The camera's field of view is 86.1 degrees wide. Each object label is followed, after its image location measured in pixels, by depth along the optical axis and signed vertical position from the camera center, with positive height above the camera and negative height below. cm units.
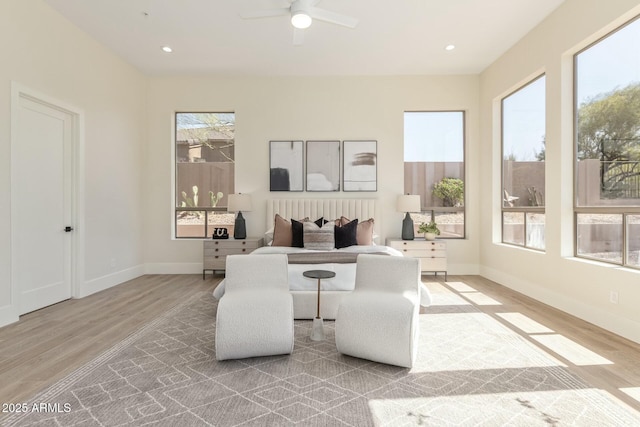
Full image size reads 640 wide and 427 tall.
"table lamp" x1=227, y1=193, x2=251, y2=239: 583 +5
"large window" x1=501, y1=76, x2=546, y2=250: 469 +67
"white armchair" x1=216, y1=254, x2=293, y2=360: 259 -87
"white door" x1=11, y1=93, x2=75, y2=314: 380 +10
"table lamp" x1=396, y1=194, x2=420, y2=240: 577 +5
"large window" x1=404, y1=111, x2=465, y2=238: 634 +83
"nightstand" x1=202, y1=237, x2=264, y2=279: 574 -64
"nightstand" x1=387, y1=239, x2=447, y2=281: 576 -68
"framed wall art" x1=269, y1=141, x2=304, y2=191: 625 +84
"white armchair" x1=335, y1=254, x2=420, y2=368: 250 -78
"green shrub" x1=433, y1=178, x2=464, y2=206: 632 +37
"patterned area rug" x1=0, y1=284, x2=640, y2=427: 196 -118
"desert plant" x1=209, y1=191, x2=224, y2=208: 641 +26
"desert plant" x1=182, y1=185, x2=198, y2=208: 642 +22
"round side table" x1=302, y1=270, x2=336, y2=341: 310 -102
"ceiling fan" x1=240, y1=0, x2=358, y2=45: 342 +201
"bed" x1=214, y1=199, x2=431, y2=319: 370 -57
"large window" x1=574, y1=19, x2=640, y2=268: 330 +65
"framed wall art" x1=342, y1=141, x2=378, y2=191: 623 +82
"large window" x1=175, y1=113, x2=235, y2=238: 641 +73
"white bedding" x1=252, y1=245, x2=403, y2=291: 373 -74
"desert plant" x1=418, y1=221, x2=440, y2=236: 592 -32
